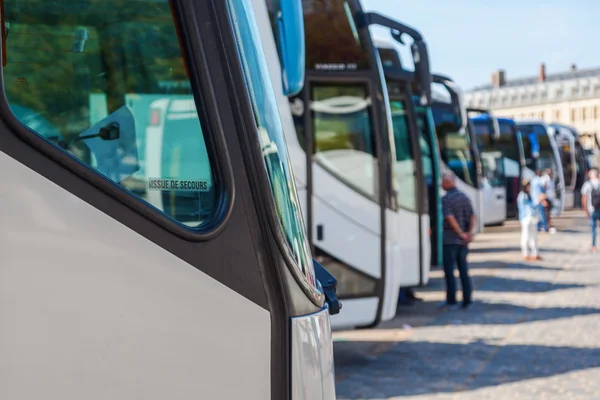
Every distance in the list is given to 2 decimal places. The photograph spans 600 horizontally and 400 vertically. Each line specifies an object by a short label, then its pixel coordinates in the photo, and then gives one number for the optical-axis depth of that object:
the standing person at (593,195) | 21.98
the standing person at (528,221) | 20.64
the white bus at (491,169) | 33.28
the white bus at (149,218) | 2.50
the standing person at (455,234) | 14.46
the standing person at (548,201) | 31.16
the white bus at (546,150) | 40.69
